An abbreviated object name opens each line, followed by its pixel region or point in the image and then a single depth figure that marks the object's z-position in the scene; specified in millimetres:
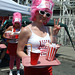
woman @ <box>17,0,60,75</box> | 1930
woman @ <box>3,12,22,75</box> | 3957
